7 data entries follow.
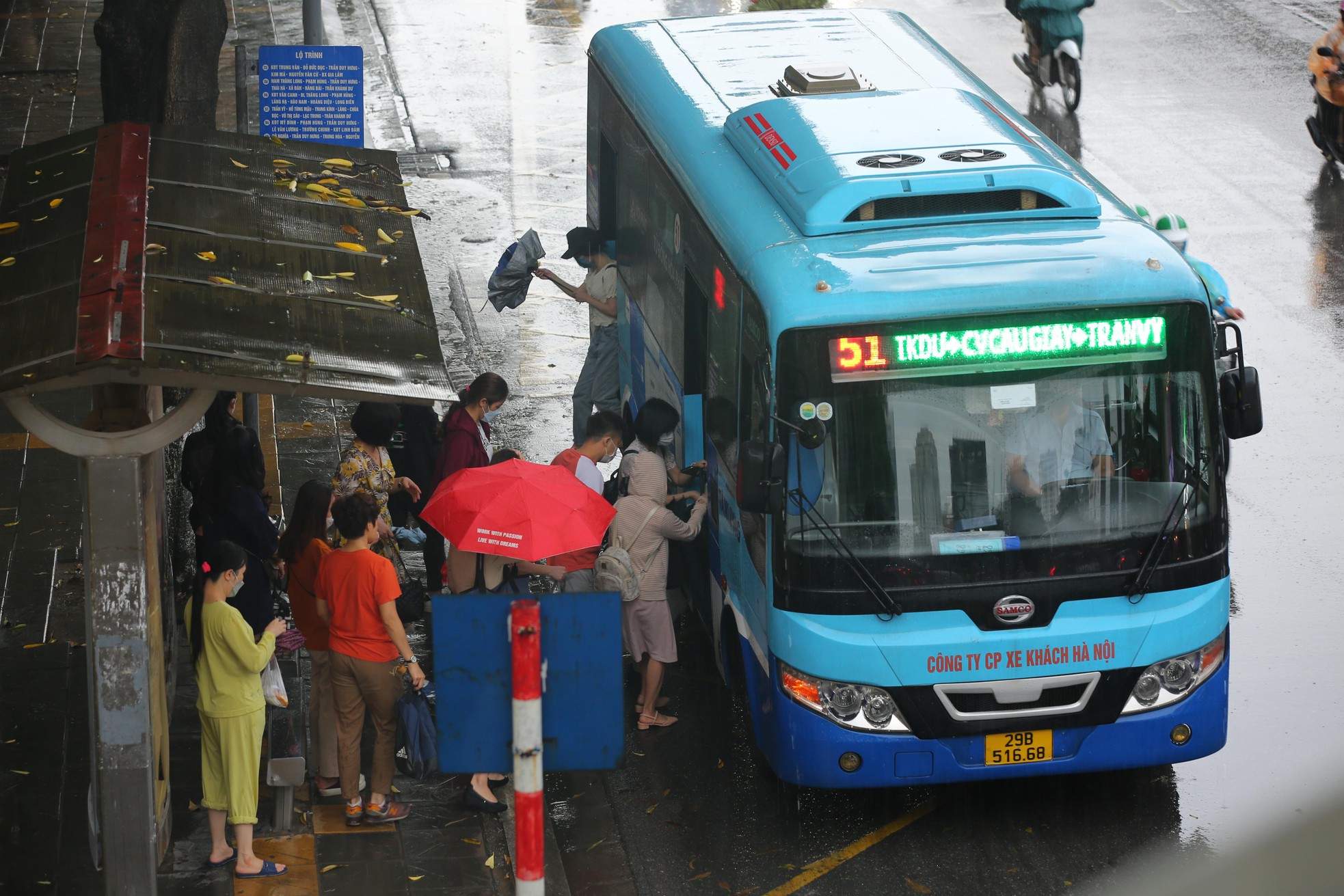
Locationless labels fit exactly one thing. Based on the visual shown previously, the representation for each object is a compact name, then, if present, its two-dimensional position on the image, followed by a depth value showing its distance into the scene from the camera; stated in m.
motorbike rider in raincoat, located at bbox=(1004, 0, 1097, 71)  37.66
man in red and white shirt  15.93
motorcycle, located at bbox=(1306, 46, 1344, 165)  33.62
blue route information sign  22.73
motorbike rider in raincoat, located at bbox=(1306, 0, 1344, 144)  32.87
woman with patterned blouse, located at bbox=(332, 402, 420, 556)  16.16
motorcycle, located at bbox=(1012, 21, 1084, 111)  37.16
